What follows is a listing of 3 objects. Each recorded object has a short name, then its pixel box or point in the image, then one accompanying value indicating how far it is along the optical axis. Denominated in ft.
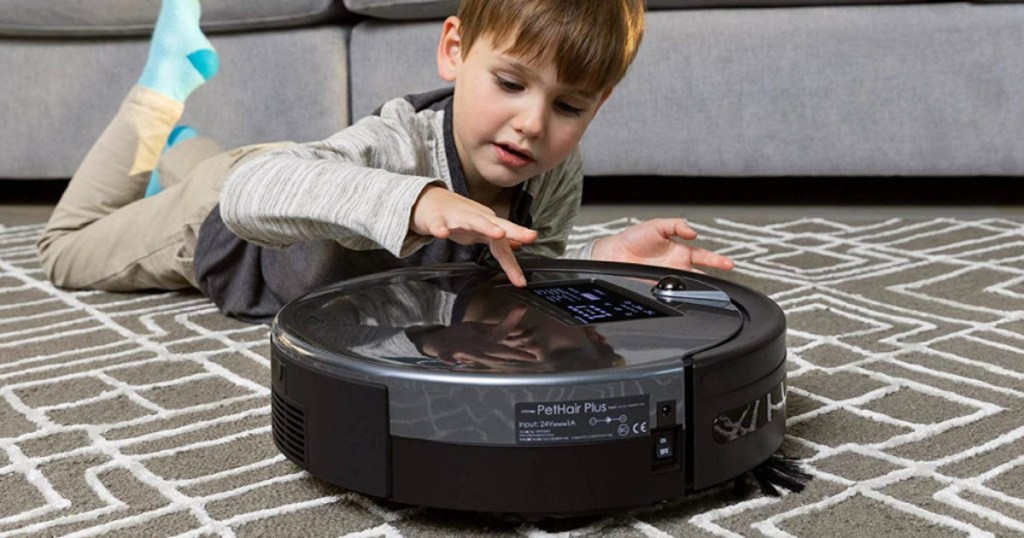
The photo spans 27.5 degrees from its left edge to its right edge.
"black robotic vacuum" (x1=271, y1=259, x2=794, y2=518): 4.14
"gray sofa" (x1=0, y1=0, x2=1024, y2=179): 8.28
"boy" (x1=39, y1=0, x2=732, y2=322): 4.82
